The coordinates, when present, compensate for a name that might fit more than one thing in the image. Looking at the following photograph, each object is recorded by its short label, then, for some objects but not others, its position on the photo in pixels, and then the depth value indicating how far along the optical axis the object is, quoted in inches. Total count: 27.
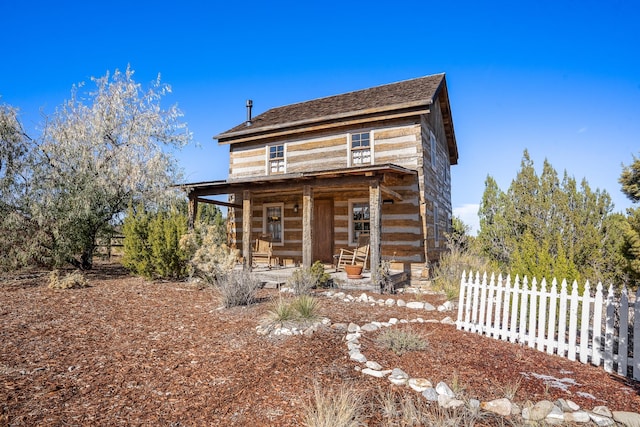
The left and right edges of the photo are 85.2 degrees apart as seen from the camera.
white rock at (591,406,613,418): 128.0
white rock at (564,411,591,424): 125.5
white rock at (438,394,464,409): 132.1
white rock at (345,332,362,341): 201.0
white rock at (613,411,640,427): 121.9
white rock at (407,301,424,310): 307.4
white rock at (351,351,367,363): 170.9
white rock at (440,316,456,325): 253.0
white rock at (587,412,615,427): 123.3
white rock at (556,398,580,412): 130.8
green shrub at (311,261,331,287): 375.9
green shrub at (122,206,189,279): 419.5
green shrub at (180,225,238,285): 384.2
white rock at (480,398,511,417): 128.0
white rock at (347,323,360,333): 219.0
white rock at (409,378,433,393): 143.9
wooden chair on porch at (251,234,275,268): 530.9
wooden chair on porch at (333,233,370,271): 438.9
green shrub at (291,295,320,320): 235.3
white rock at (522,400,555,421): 123.2
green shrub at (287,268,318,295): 330.9
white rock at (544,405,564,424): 123.2
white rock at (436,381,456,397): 138.3
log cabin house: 440.1
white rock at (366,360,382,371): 162.4
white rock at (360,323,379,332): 221.5
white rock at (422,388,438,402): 137.0
